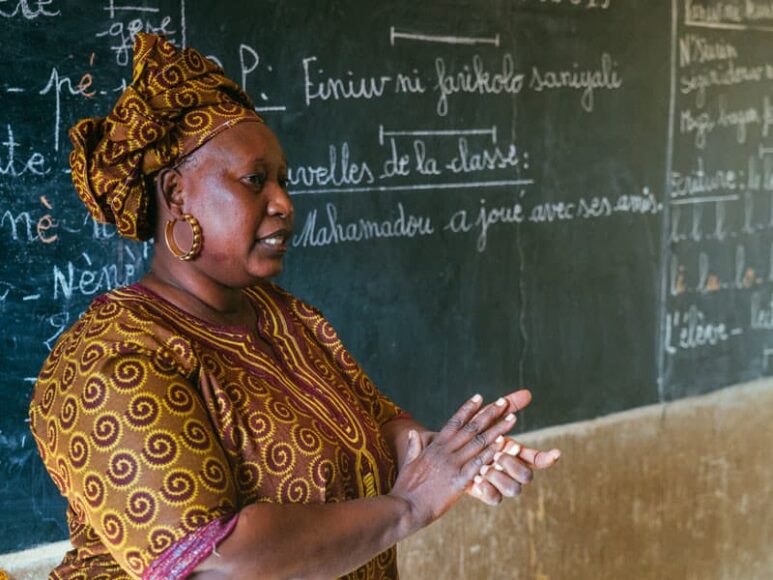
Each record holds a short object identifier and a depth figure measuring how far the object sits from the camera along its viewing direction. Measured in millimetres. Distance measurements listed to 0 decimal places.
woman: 1374
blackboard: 2492
